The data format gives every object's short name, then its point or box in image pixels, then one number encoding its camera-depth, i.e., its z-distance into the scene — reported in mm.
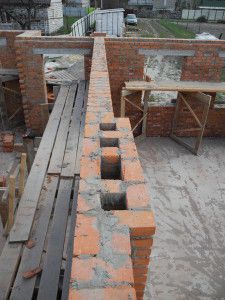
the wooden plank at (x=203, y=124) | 7657
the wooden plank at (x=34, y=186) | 3750
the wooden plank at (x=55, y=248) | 3002
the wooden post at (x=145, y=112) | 8270
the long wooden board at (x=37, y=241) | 3029
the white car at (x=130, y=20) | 31230
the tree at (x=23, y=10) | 19438
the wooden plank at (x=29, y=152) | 6664
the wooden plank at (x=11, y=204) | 4181
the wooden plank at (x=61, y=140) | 4920
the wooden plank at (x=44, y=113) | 7415
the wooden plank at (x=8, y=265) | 3068
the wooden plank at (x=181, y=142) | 8507
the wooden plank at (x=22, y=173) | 4721
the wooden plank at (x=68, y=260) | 2902
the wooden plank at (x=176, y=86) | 7738
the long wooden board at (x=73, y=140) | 4832
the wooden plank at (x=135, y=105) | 7920
